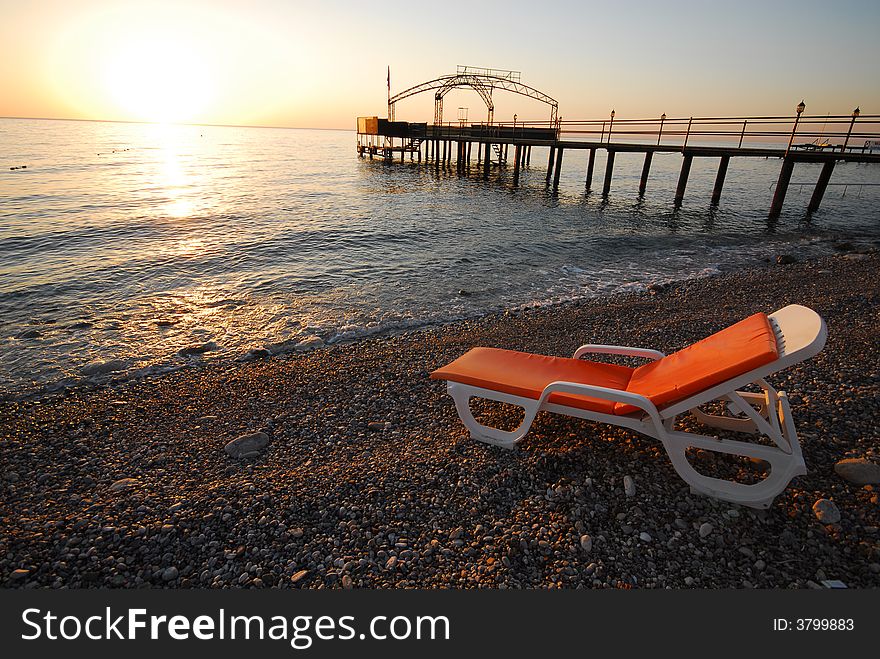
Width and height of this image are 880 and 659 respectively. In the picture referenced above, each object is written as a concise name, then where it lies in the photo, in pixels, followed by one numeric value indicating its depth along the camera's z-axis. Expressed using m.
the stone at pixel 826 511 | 2.71
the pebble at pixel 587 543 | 2.62
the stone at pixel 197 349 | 6.60
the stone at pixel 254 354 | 6.47
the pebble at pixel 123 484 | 3.46
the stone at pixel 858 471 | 2.98
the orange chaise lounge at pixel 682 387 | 2.75
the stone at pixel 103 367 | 6.02
